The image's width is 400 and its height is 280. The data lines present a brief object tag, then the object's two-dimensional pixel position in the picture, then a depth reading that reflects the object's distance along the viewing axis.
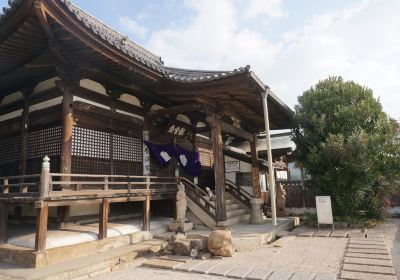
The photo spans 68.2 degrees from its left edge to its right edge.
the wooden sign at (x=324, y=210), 10.41
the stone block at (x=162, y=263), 6.44
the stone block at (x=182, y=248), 7.38
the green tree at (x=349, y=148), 10.92
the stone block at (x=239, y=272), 5.60
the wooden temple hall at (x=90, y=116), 6.85
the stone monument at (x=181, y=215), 10.01
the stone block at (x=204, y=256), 7.02
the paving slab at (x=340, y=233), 9.18
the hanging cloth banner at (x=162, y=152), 11.37
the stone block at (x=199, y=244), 7.37
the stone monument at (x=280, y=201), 14.87
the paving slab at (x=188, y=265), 6.22
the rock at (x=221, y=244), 7.12
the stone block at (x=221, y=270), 5.80
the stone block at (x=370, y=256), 6.40
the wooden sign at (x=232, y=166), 17.25
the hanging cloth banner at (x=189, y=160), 12.89
